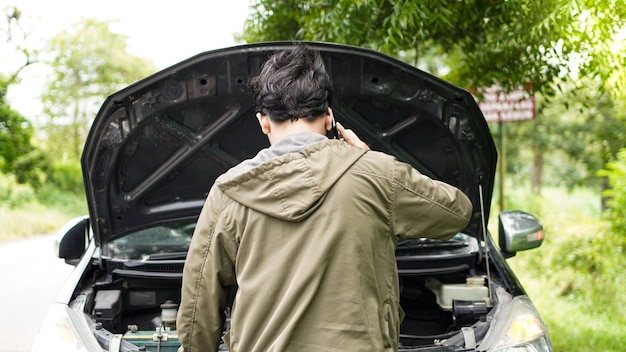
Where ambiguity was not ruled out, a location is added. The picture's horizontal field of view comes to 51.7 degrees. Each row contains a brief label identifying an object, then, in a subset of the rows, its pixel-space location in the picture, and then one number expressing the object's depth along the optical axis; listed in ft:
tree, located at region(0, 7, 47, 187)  67.10
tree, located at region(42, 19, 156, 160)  77.92
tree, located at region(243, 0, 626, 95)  13.55
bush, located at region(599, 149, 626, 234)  21.09
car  9.21
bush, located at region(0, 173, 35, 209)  61.82
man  5.74
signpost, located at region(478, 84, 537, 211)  24.85
